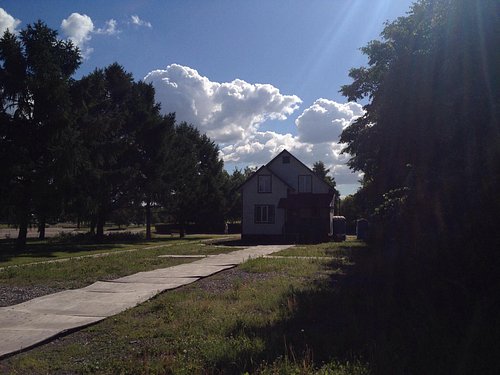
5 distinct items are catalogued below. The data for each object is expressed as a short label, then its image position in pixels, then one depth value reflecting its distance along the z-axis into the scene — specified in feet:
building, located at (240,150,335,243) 124.36
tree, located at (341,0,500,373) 24.07
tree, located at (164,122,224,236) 147.64
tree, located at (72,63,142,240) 94.79
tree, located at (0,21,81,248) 82.58
